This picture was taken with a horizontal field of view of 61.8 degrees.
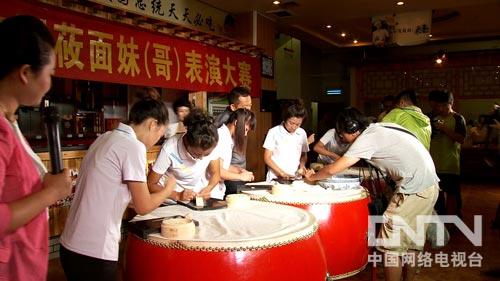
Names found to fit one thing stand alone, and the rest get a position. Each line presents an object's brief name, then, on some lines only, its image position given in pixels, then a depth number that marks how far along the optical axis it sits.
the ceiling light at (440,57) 9.79
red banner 3.78
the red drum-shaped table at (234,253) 1.95
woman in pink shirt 1.15
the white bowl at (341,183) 3.42
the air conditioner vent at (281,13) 7.36
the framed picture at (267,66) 7.61
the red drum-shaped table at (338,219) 2.97
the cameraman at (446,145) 5.28
